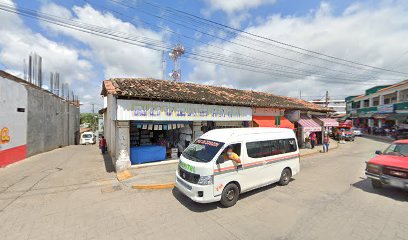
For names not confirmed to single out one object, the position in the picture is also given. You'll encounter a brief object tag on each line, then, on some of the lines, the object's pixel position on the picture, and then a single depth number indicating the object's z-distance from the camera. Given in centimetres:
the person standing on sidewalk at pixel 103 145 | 1608
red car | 576
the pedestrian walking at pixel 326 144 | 1583
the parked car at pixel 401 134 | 2265
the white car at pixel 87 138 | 2850
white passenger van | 531
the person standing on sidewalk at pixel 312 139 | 1684
